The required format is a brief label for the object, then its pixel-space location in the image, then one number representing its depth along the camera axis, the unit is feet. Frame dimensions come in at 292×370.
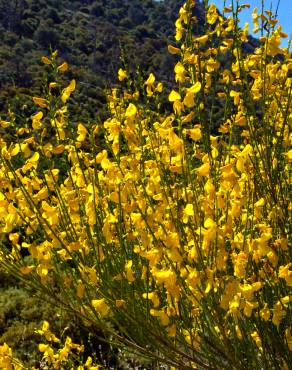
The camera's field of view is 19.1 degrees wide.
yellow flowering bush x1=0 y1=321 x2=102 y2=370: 3.95
